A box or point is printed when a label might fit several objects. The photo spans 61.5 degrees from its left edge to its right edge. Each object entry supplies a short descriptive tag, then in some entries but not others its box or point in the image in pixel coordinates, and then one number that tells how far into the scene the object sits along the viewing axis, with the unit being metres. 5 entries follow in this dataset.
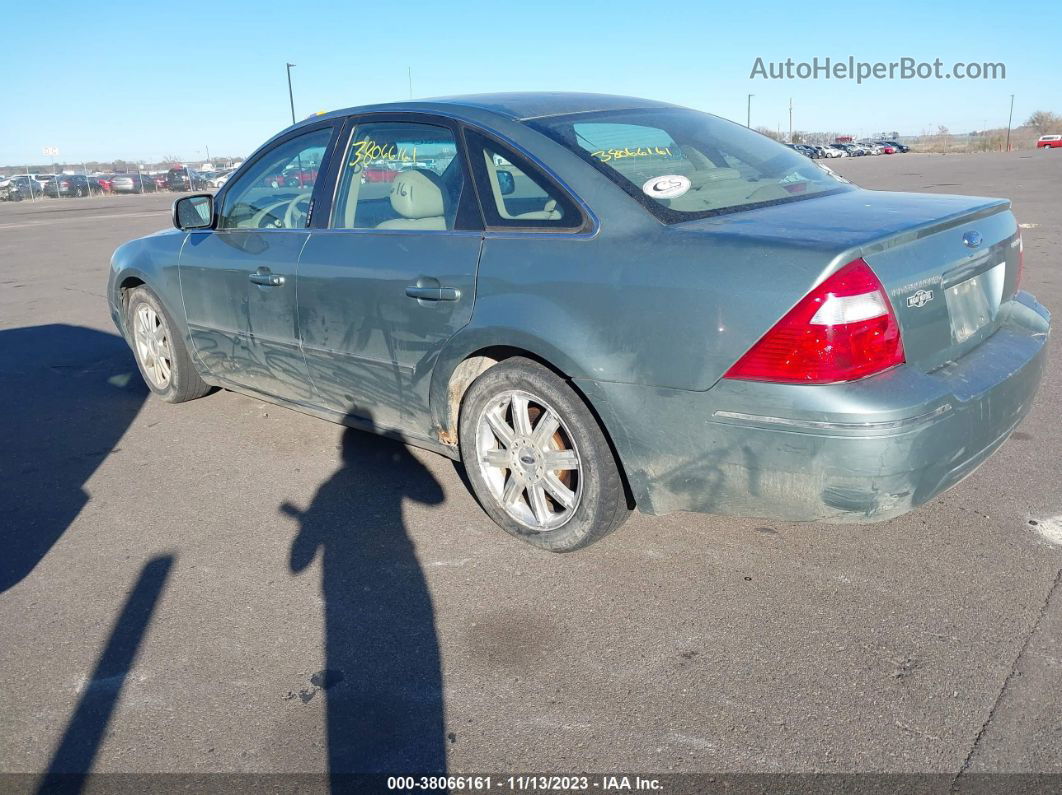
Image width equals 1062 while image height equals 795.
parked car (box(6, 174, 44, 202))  43.24
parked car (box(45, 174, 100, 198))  46.41
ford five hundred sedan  2.67
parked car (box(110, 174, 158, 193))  48.03
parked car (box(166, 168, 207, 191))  47.47
